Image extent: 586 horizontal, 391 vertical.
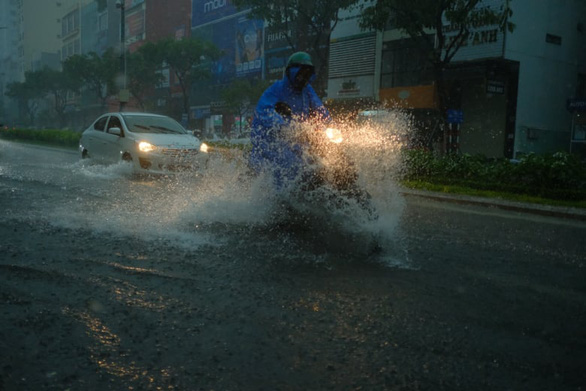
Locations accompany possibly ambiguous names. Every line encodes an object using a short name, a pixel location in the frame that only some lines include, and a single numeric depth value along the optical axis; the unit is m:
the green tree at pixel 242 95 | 39.97
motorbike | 4.99
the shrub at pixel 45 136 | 28.57
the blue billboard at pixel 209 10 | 49.56
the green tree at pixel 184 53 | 42.50
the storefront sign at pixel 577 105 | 23.98
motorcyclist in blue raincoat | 5.30
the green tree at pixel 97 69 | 51.72
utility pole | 26.19
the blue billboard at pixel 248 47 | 44.84
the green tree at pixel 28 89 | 70.38
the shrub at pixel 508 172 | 11.02
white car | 11.53
